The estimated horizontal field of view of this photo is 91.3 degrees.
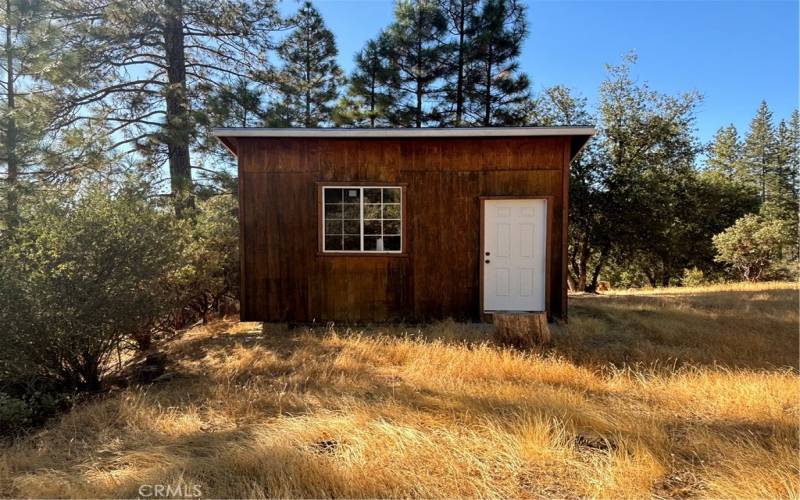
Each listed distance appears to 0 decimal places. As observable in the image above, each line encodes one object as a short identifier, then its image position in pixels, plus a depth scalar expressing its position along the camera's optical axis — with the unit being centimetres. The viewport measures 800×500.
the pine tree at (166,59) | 904
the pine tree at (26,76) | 747
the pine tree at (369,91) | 1357
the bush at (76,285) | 397
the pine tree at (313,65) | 1258
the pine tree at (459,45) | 1346
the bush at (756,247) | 1412
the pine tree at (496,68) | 1330
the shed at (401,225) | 649
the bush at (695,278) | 1930
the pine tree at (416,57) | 1353
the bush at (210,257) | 739
